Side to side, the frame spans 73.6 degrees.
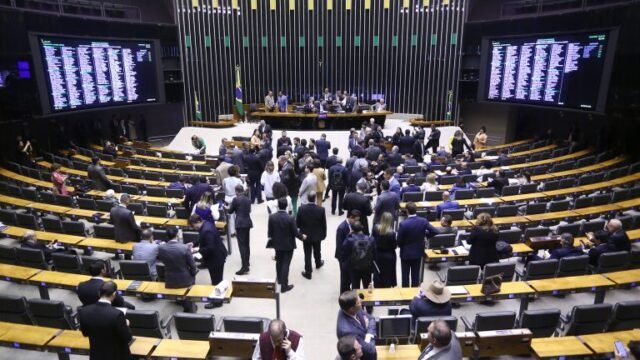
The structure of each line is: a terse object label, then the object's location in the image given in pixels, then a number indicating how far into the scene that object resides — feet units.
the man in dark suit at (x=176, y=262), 17.33
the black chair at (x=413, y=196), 28.30
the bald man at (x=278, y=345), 10.98
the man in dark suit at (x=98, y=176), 31.29
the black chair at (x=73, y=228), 24.45
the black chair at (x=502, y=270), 18.62
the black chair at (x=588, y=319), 15.42
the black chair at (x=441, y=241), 21.54
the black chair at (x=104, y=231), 23.80
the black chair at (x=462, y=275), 18.63
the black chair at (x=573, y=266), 19.51
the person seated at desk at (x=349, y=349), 10.03
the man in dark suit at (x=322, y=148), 37.76
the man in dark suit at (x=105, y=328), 12.38
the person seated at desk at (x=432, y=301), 14.12
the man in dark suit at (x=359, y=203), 22.18
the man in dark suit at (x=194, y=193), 24.64
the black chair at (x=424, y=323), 14.06
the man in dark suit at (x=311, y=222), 21.33
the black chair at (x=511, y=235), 22.81
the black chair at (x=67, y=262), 20.54
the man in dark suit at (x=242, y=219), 22.00
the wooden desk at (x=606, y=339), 13.98
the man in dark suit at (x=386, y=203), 22.30
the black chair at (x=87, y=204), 28.22
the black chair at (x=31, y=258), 20.92
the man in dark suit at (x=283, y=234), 20.34
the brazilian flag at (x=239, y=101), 61.72
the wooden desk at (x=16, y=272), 18.86
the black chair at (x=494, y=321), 15.01
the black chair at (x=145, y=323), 15.25
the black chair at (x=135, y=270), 19.08
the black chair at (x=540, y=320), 15.38
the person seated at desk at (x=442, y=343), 10.66
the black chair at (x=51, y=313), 15.94
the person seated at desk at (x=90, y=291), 13.06
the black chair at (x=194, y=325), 15.10
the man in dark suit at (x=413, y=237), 19.10
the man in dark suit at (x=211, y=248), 18.94
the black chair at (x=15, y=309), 16.30
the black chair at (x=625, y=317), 15.52
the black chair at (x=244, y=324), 14.57
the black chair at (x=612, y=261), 19.84
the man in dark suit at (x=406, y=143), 41.19
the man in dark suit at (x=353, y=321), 11.78
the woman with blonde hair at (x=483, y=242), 19.11
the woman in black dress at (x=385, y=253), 18.06
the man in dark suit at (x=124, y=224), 22.08
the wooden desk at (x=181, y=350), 13.88
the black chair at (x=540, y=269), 19.54
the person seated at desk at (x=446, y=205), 25.21
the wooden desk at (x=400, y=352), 13.53
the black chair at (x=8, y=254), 21.39
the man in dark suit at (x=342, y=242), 18.26
